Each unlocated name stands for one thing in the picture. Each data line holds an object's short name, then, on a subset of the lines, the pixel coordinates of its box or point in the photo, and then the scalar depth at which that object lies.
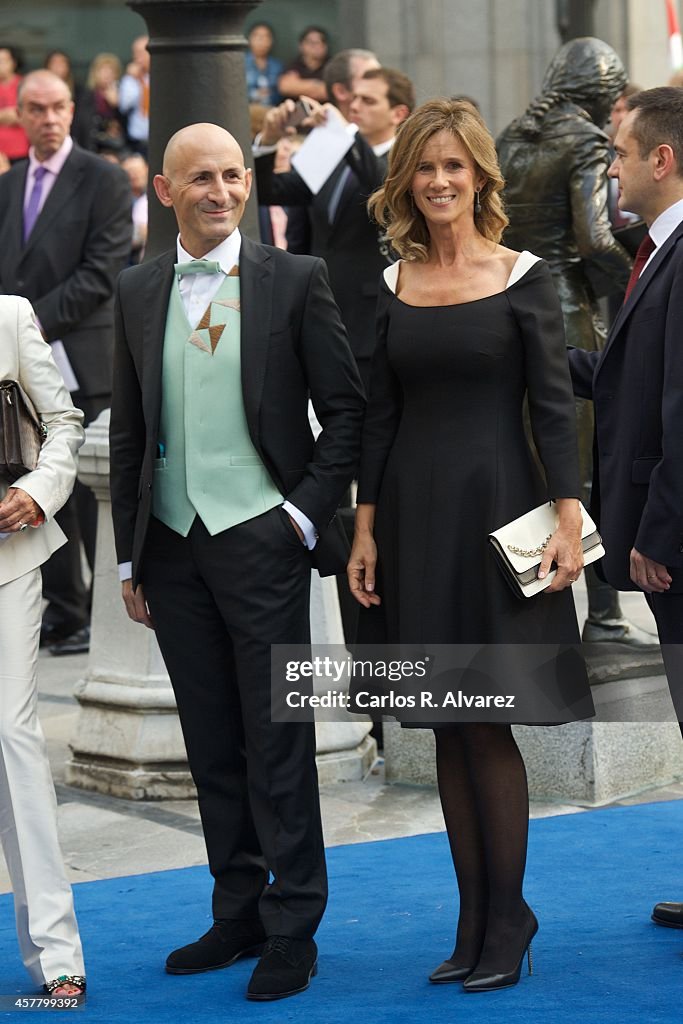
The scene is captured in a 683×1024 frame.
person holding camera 14.42
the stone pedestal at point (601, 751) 11.91
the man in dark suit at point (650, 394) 8.39
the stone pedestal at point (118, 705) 12.45
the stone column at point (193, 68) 11.87
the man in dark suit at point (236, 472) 8.51
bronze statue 13.12
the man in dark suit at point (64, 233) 16.36
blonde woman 8.37
